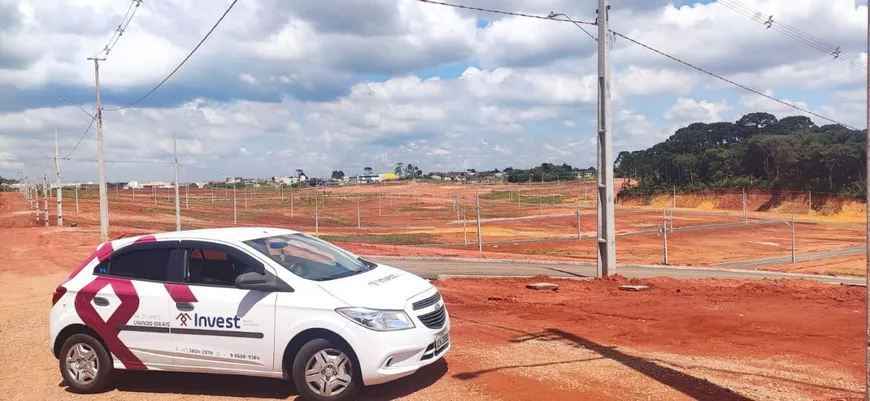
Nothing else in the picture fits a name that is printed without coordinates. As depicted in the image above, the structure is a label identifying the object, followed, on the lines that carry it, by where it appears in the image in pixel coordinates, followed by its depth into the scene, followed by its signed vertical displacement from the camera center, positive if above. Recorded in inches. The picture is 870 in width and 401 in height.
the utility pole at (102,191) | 1000.9 +2.9
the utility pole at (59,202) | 1517.2 -19.5
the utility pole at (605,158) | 599.5 +22.0
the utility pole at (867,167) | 170.1 +2.5
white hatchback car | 235.1 -46.7
